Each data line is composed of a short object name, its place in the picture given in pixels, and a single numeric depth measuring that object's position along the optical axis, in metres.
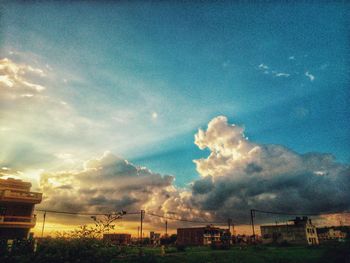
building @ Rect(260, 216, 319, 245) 76.63
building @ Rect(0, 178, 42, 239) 31.56
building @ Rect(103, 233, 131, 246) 112.97
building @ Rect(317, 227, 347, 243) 103.93
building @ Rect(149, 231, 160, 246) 100.38
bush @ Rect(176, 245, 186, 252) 47.55
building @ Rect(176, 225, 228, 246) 83.56
